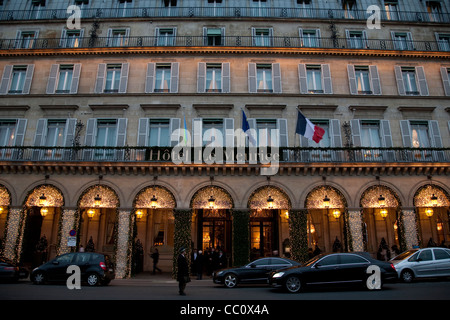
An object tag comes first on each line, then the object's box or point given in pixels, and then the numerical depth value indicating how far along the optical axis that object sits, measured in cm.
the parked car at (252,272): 1402
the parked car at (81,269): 1421
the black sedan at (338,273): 1119
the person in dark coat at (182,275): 1121
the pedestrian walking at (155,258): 2055
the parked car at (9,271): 1484
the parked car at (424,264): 1388
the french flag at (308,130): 1797
